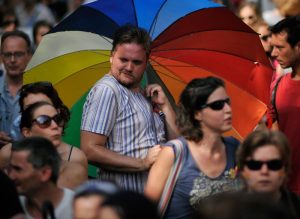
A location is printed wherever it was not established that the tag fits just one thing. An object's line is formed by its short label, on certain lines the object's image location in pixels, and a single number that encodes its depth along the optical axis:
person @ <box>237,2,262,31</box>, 23.72
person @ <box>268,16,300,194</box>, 17.00
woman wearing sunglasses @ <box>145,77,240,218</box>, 14.10
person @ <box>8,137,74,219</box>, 13.52
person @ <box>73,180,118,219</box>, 11.28
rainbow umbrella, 16.72
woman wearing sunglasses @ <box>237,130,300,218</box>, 13.41
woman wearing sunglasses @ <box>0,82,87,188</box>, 15.10
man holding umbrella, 15.50
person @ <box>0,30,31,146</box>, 20.00
